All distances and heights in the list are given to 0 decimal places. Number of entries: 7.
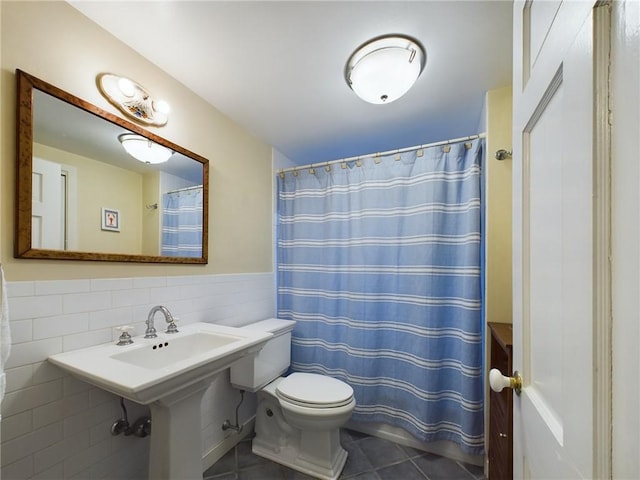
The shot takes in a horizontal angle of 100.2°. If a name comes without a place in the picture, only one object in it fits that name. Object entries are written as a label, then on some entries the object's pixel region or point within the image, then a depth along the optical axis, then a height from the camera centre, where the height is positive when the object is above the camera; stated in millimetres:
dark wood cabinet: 1019 -749
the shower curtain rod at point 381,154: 1619 +605
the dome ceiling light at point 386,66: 1188 +806
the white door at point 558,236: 358 +9
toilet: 1468 -959
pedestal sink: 841 -490
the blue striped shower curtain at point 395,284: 1597 -299
